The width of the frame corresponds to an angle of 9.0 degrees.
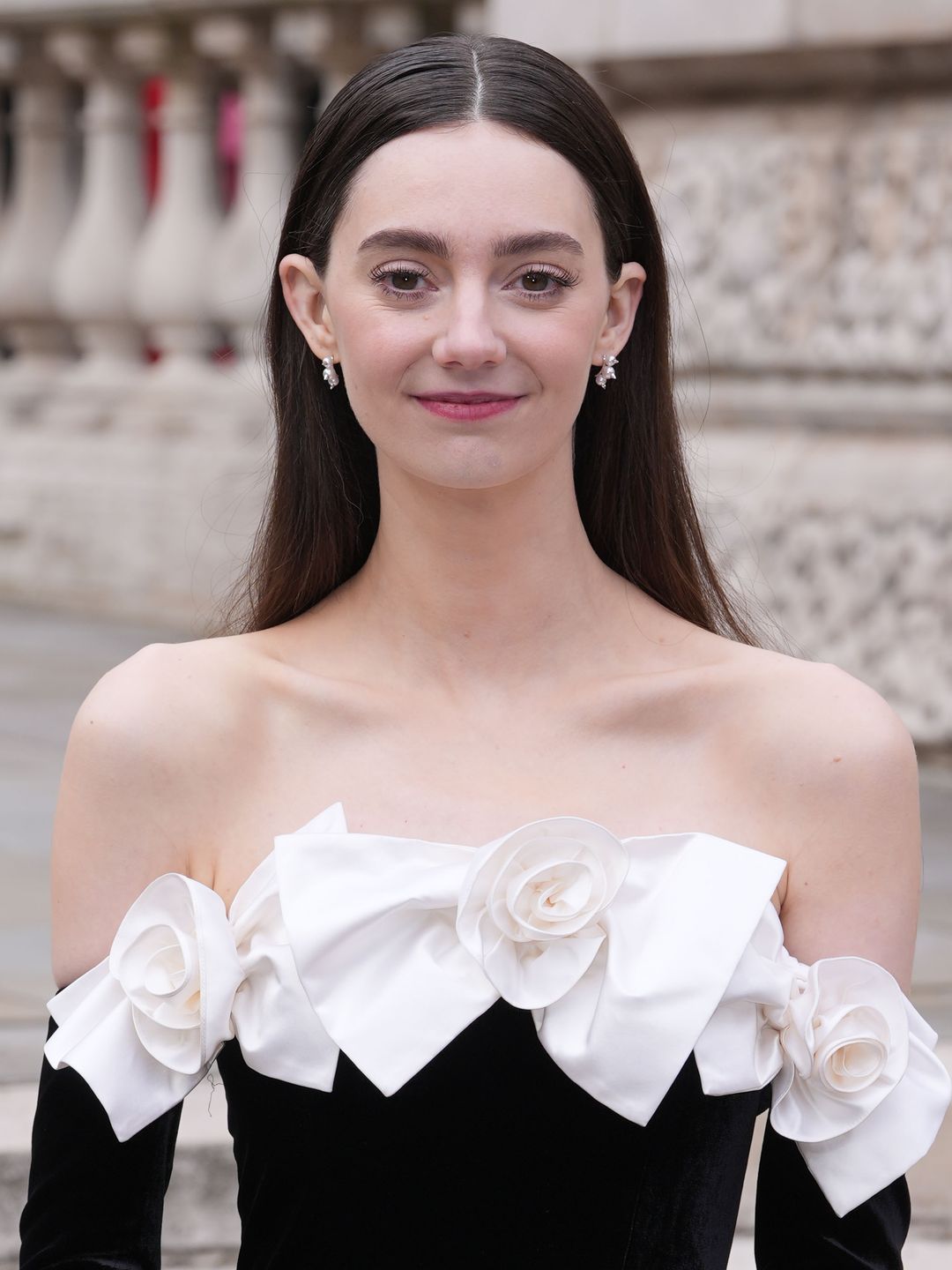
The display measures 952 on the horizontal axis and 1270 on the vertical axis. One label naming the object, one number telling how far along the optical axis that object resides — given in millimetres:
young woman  2768
